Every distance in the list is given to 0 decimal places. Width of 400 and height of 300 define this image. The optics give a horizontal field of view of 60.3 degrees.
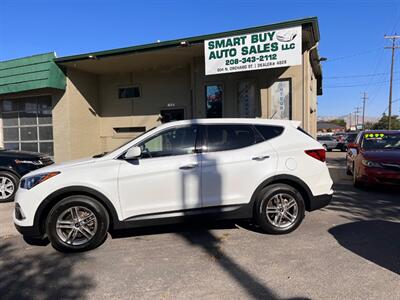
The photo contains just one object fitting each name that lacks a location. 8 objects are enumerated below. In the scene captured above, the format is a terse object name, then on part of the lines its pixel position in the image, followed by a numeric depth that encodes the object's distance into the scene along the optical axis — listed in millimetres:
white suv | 4707
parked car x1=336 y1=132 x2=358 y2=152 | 27980
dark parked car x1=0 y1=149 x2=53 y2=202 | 8312
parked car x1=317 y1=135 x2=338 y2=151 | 28359
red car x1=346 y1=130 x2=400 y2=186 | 7926
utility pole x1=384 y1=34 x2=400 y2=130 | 41244
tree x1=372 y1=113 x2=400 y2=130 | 70919
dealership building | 10344
